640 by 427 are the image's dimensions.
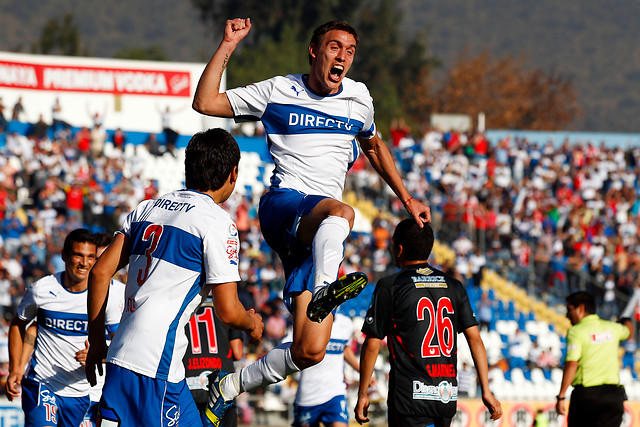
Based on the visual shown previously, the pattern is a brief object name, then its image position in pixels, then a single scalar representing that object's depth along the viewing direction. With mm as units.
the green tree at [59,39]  77625
